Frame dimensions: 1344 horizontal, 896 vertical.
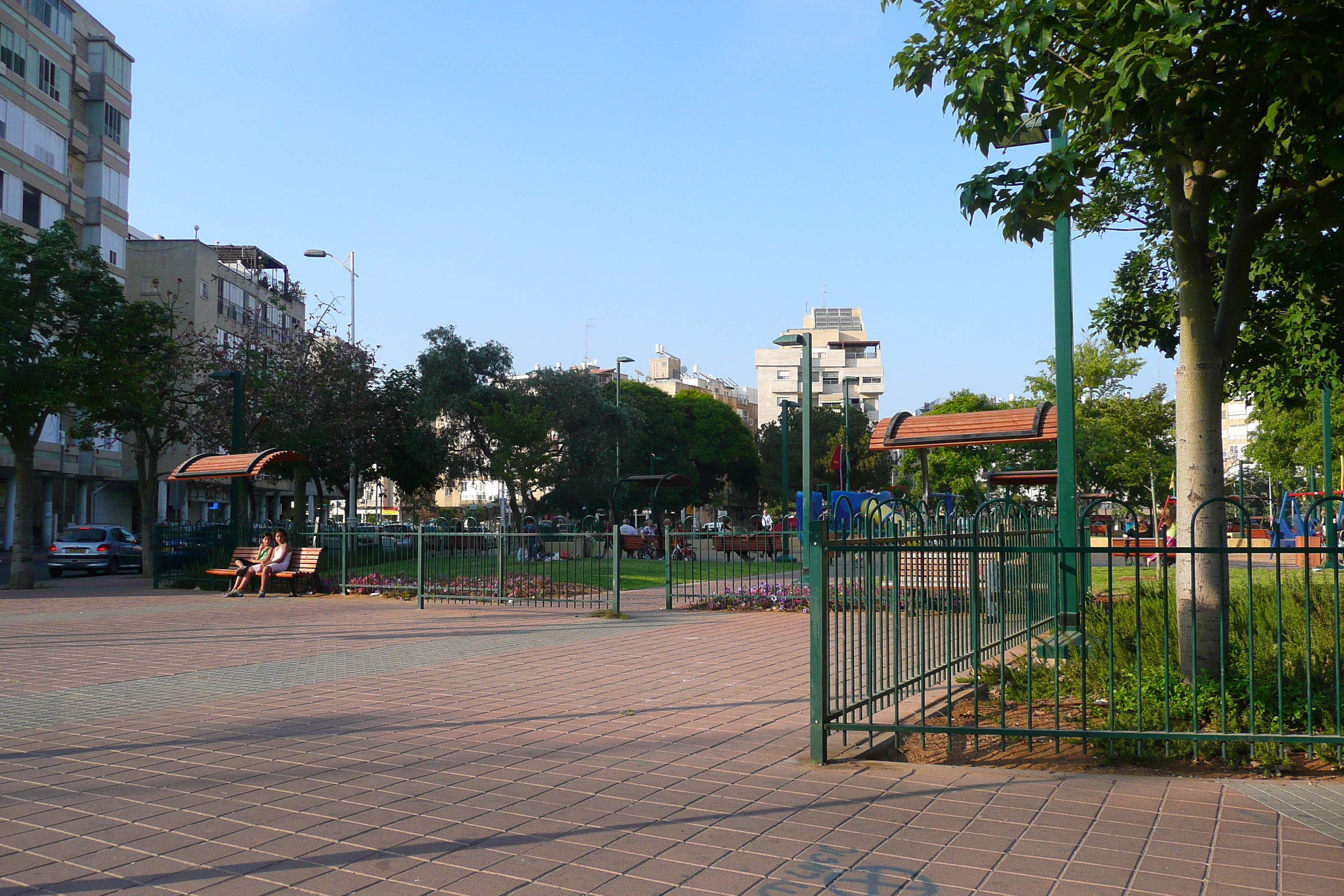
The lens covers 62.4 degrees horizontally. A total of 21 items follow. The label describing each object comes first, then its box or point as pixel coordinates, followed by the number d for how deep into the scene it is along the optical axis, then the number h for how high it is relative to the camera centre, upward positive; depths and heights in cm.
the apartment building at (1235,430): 12875 +1040
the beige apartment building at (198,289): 5825 +1236
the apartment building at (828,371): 10694 +1410
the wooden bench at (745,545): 1862 -53
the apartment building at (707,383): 13162 +1605
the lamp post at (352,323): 3816 +772
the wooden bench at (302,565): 1983 -92
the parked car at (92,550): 3027 -102
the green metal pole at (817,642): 596 -69
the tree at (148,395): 2291 +265
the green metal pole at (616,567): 1479 -70
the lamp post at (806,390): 1938 +233
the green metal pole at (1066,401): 1084 +114
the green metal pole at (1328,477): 524 +53
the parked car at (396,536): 1761 -36
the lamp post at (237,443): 2272 +153
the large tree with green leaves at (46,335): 2136 +358
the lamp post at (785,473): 2273 +110
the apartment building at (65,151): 4303 +1527
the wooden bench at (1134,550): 544 -17
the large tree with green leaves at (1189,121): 553 +223
